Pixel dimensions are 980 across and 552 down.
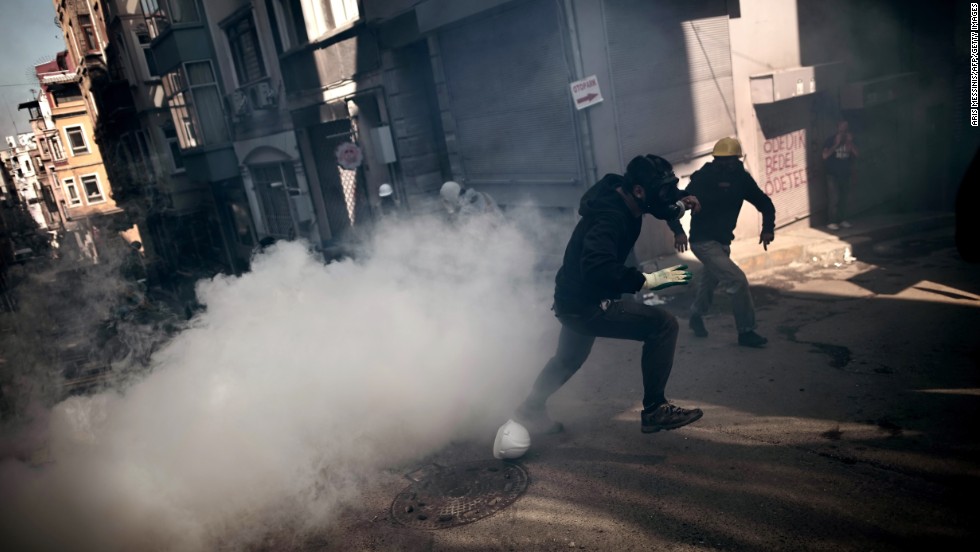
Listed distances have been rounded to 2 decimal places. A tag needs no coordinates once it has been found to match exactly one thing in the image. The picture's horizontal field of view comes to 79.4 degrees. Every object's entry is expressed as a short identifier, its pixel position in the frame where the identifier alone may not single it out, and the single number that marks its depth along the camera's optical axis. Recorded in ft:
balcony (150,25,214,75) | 54.34
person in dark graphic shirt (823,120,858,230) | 31.37
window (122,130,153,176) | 79.45
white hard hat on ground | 13.16
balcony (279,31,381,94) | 37.93
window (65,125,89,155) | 110.64
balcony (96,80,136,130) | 78.02
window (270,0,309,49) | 43.62
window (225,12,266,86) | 50.33
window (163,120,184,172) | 73.10
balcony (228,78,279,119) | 49.85
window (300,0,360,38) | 40.93
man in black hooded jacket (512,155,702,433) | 12.93
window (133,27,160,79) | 69.36
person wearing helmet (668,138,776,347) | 18.01
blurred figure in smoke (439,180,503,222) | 24.65
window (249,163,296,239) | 54.13
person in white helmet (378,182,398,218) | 40.88
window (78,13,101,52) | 82.12
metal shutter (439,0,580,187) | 27.22
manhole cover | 11.74
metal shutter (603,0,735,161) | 26.48
